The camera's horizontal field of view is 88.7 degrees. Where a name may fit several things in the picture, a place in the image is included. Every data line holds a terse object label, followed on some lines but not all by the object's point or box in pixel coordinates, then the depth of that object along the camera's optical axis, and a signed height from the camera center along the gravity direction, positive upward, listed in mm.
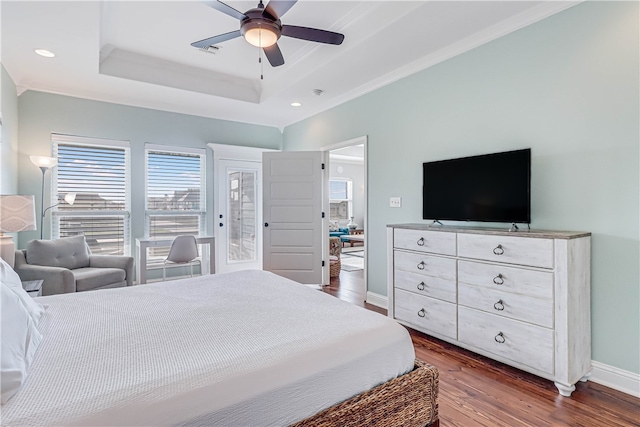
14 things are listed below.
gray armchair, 3080 -568
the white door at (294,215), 4875 -42
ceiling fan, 2185 +1343
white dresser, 2043 -593
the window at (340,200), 9688 +365
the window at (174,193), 4770 +294
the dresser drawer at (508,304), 2105 -645
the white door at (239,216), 5332 -63
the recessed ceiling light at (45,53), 3053 +1514
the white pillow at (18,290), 1417 -353
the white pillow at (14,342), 917 -433
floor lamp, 3617 +563
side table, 2273 -547
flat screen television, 2404 +198
